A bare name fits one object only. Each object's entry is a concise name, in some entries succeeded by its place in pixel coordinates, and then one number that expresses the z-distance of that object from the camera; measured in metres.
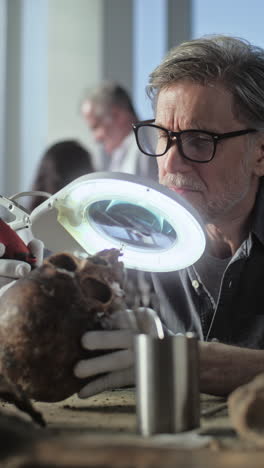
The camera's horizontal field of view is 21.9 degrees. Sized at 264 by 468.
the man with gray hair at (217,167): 1.78
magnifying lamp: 1.21
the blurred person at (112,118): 4.32
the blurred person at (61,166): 3.84
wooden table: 0.64
